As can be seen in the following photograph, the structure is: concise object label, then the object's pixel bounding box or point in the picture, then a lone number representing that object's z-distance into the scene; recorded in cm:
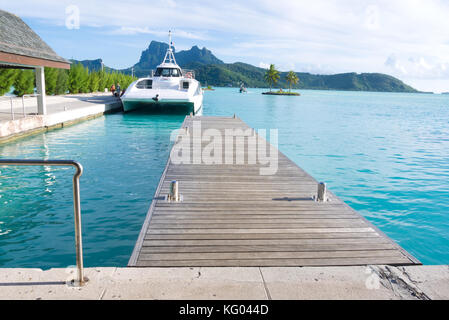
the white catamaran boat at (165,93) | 2275
